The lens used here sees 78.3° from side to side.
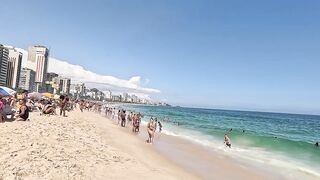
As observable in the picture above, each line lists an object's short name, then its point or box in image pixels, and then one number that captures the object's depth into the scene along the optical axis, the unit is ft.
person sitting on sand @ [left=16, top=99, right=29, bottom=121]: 34.00
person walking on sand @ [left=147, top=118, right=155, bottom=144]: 41.54
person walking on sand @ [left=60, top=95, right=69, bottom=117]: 53.44
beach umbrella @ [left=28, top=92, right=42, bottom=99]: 68.82
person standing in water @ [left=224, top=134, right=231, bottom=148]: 47.47
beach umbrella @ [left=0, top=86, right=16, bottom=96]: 45.08
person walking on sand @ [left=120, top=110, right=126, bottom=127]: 65.02
